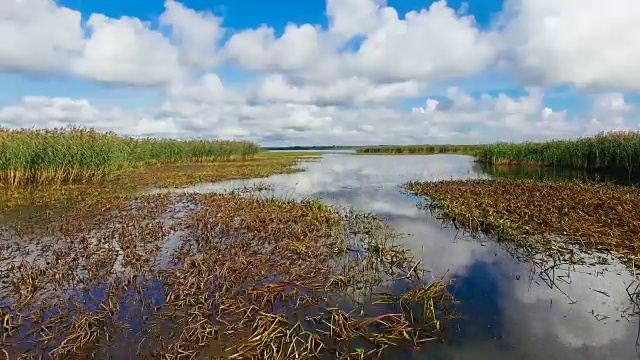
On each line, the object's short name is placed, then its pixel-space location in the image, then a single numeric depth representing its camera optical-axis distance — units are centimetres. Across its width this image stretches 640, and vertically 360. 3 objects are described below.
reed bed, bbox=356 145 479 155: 9583
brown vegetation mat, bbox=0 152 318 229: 1321
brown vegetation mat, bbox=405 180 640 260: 962
